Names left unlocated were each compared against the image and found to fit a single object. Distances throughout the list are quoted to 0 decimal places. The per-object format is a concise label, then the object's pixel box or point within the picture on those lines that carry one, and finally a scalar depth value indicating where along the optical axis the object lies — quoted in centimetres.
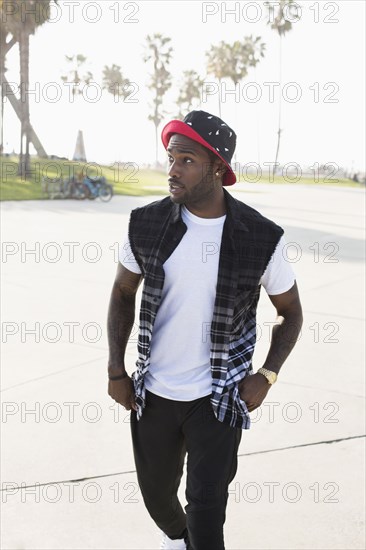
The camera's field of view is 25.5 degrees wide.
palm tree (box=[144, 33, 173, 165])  8606
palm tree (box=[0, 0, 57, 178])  3584
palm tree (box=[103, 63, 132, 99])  10931
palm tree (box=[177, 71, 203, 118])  10209
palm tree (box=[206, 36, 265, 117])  8144
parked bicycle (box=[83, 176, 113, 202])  2805
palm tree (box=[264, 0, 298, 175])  7531
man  293
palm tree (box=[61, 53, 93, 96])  9381
